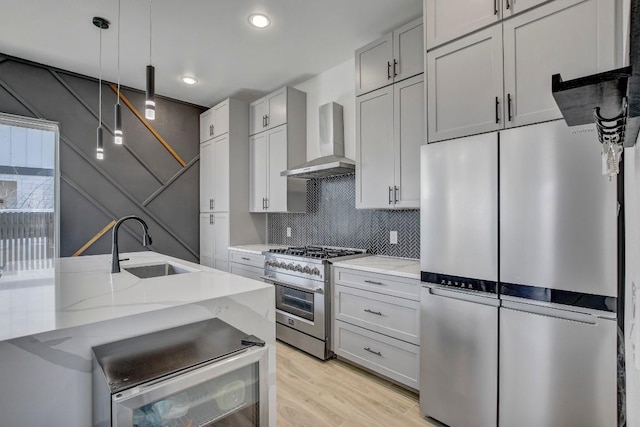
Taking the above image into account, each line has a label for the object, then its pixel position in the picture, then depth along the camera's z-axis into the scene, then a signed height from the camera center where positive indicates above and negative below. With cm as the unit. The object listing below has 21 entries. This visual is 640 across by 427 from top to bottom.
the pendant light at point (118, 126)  228 +62
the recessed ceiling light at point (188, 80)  379 +159
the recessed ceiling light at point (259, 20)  266 +162
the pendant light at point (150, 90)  182 +69
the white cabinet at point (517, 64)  154 +80
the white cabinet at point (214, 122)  421 +125
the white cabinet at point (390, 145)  260 +59
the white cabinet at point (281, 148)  380 +79
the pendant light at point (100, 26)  266 +158
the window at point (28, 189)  329 +26
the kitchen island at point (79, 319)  103 -40
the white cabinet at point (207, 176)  447 +53
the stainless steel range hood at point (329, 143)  333 +75
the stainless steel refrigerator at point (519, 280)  147 -34
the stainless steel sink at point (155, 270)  249 -45
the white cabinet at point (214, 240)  422 -36
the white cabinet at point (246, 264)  366 -60
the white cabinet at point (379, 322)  232 -86
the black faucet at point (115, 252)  208 -25
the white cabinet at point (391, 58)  257 +132
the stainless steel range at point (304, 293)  293 -76
